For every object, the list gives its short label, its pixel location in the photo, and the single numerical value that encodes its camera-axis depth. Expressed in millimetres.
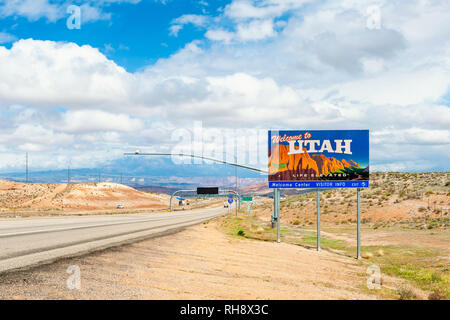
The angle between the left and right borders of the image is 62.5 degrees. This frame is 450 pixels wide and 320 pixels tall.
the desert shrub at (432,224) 34625
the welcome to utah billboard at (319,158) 19672
